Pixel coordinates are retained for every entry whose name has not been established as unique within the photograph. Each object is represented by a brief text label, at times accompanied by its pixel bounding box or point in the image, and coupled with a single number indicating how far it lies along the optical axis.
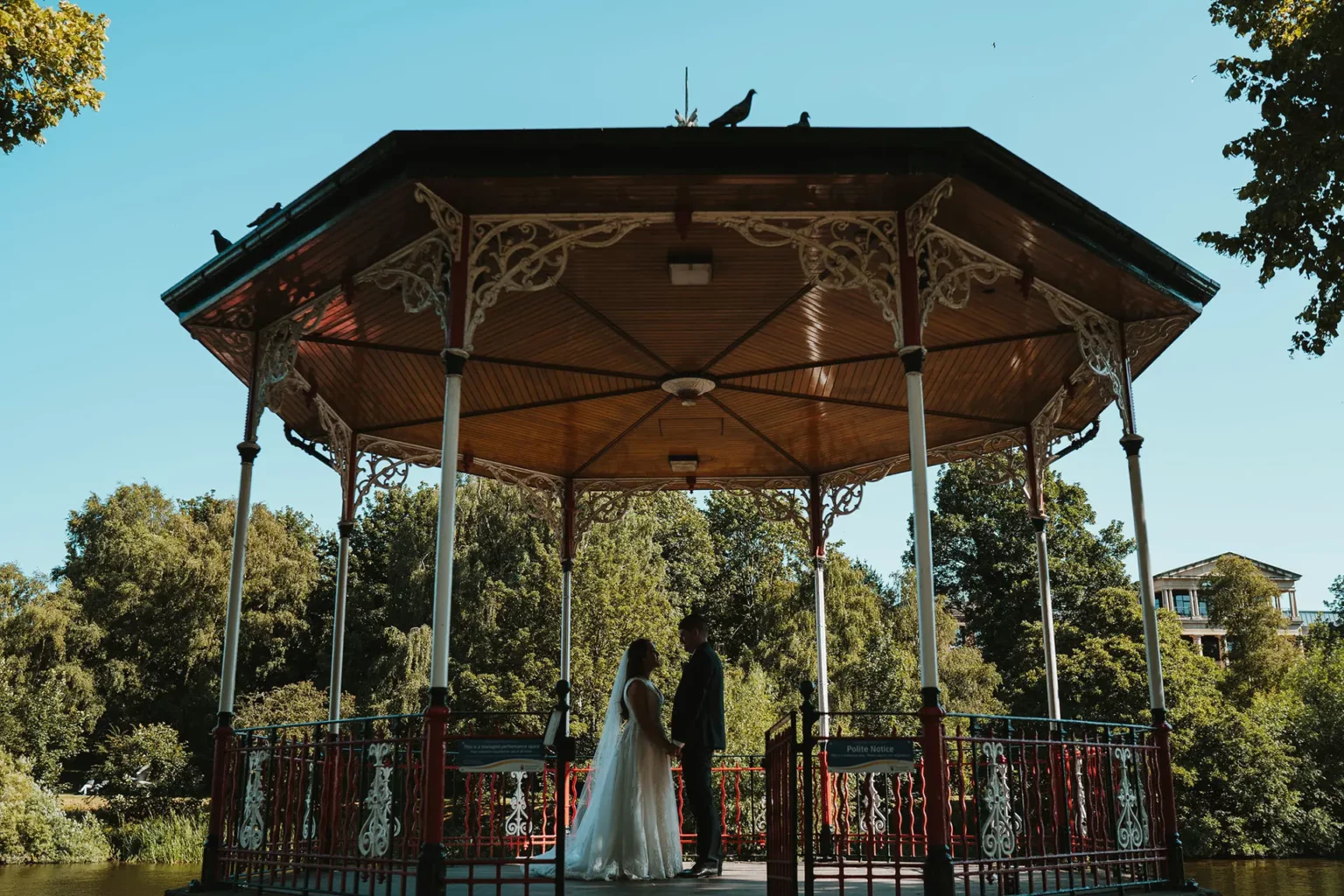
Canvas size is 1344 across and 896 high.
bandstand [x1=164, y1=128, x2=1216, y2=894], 6.57
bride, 7.80
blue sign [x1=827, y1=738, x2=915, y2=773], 6.21
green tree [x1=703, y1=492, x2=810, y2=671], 36.75
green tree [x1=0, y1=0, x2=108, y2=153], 10.54
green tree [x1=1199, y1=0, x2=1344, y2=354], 7.91
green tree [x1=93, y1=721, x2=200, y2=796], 29.64
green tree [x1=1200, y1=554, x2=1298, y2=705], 37.03
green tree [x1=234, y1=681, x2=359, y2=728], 31.97
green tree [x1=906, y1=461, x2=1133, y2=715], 37.38
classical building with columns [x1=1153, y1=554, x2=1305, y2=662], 56.81
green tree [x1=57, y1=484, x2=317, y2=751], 34.00
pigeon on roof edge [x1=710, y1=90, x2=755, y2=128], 6.61
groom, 7.91
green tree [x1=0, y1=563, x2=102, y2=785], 30.41
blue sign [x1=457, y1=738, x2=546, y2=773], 6.27
